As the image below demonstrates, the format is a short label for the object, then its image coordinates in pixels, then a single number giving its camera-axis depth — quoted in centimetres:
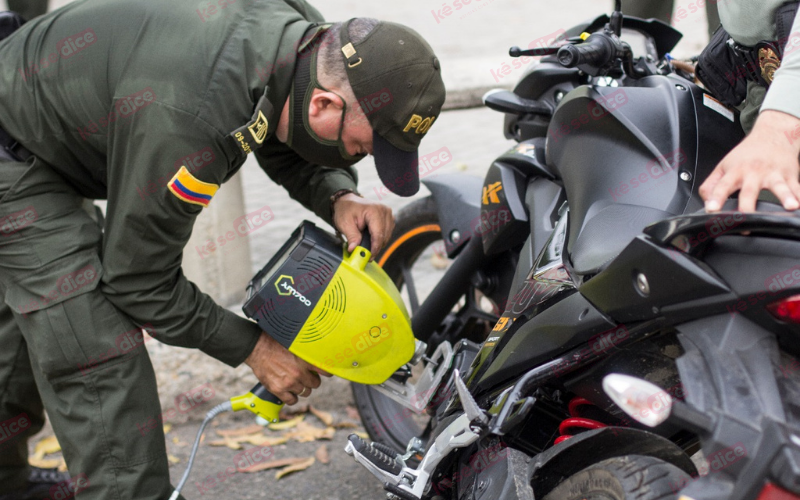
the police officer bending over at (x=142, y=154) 178
